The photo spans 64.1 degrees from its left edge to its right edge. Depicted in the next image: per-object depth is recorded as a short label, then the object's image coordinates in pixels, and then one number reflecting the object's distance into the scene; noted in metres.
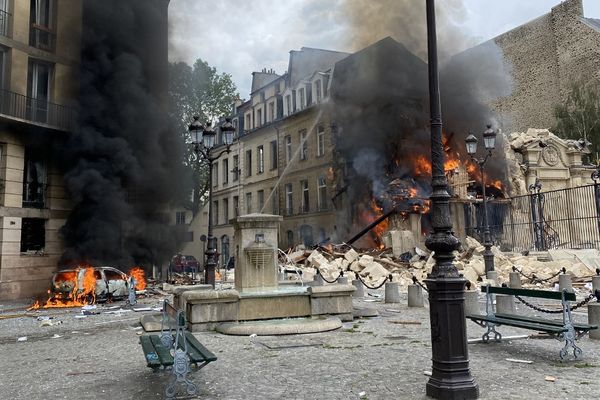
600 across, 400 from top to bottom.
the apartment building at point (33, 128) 17.45
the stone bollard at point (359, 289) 15.14
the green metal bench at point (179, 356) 4.69
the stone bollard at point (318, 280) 16.27
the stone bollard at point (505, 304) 9.11
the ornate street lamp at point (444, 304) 4.49
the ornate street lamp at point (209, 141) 13.27
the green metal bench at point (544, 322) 6.10
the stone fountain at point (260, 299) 8.78
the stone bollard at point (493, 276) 15.24
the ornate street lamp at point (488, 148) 15.74
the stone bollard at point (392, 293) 13.32
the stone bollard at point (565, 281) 13.52
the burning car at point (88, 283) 15.10
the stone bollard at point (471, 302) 9.88
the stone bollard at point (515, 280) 14.58
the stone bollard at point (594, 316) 7.41
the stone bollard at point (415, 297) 12.22
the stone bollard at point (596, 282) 13.05
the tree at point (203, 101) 34.94
